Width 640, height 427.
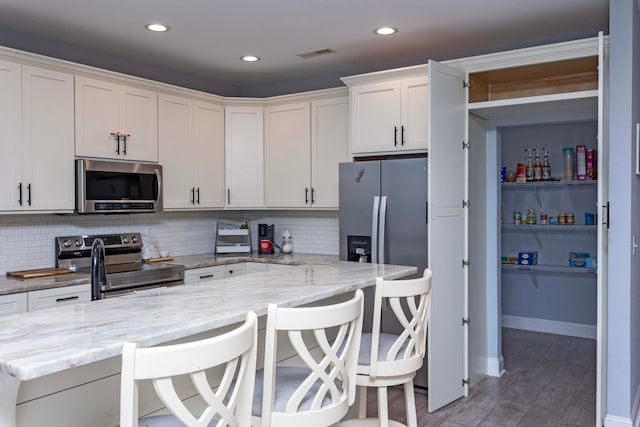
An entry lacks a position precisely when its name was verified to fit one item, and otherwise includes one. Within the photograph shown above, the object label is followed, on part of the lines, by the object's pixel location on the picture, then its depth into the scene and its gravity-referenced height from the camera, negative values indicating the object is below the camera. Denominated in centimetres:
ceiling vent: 436 +131
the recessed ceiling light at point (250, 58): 451 +131
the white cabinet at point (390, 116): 396 +72
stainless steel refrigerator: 378 -3
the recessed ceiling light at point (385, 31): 381 +131
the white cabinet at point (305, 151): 467 +54
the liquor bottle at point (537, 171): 547 +40
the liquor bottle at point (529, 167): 550 +44
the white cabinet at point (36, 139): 340 +48
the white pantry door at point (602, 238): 311 -17
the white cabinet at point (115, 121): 382 +68
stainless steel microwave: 379 +18
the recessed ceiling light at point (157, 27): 370 +129
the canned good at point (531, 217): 560 -8
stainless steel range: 372 -43
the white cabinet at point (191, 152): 446 +51
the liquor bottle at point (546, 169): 546 +42
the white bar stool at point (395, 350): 224 -63
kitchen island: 128 -34
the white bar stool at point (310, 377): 167 -58
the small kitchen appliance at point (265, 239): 514 -29
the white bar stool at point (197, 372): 124 -40
